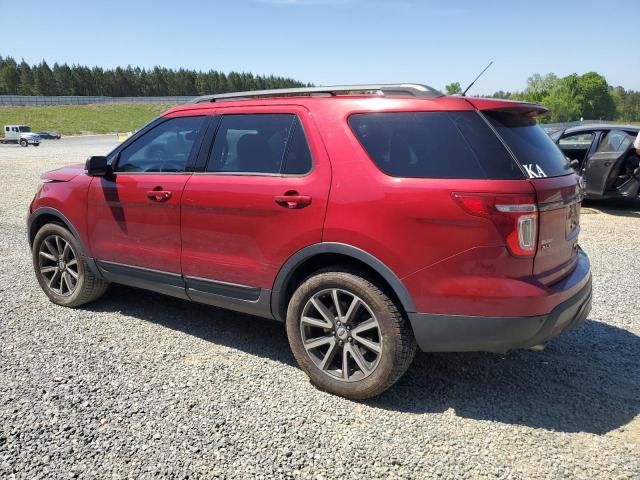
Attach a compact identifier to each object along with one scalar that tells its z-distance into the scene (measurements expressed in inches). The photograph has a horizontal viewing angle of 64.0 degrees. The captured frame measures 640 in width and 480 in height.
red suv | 105.2
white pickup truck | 1599.3
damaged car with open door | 354.3
